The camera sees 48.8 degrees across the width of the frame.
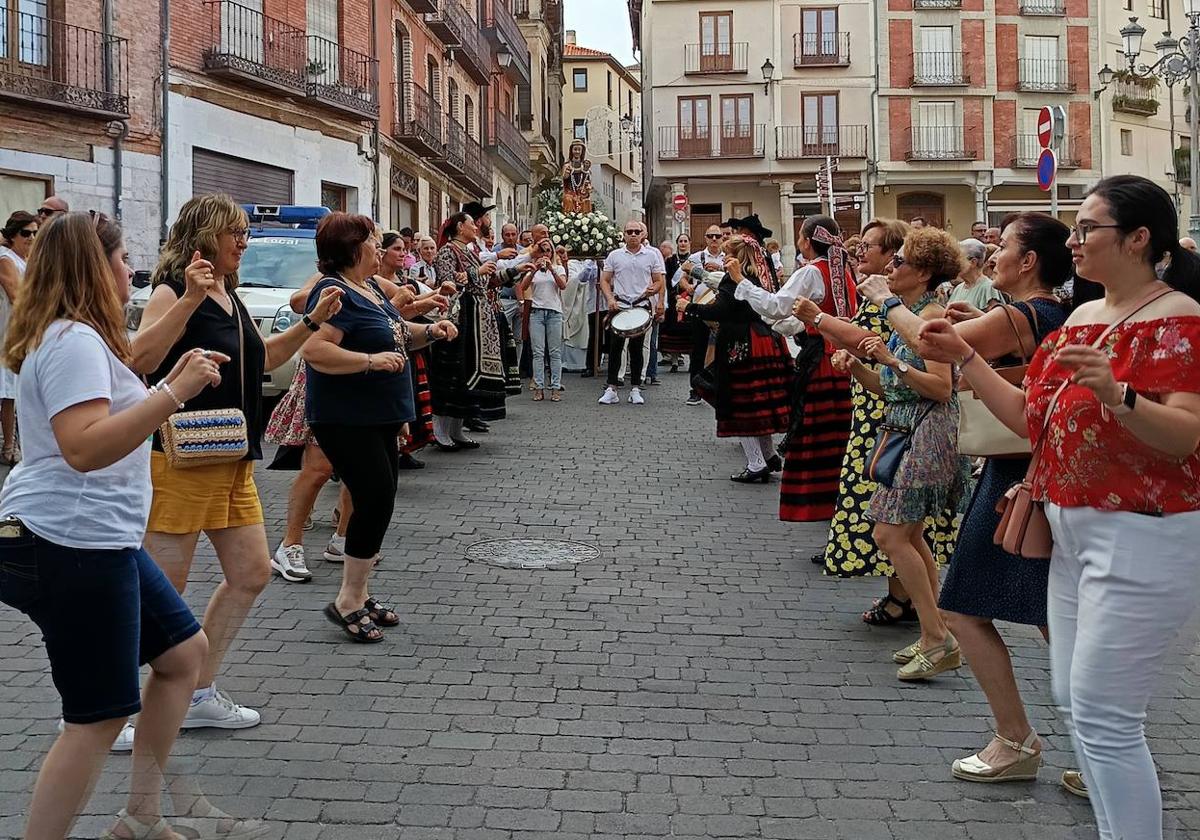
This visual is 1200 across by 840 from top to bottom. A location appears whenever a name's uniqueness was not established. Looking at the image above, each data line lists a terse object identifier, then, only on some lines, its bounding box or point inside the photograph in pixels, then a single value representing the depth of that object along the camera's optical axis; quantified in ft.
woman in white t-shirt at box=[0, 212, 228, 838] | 10.33
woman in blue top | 19.01
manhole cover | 24.63
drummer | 55.83
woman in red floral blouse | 10.24
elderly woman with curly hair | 17.31
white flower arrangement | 68.95
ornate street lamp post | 73.26
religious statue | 95.45
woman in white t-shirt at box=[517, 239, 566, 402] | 51.90
